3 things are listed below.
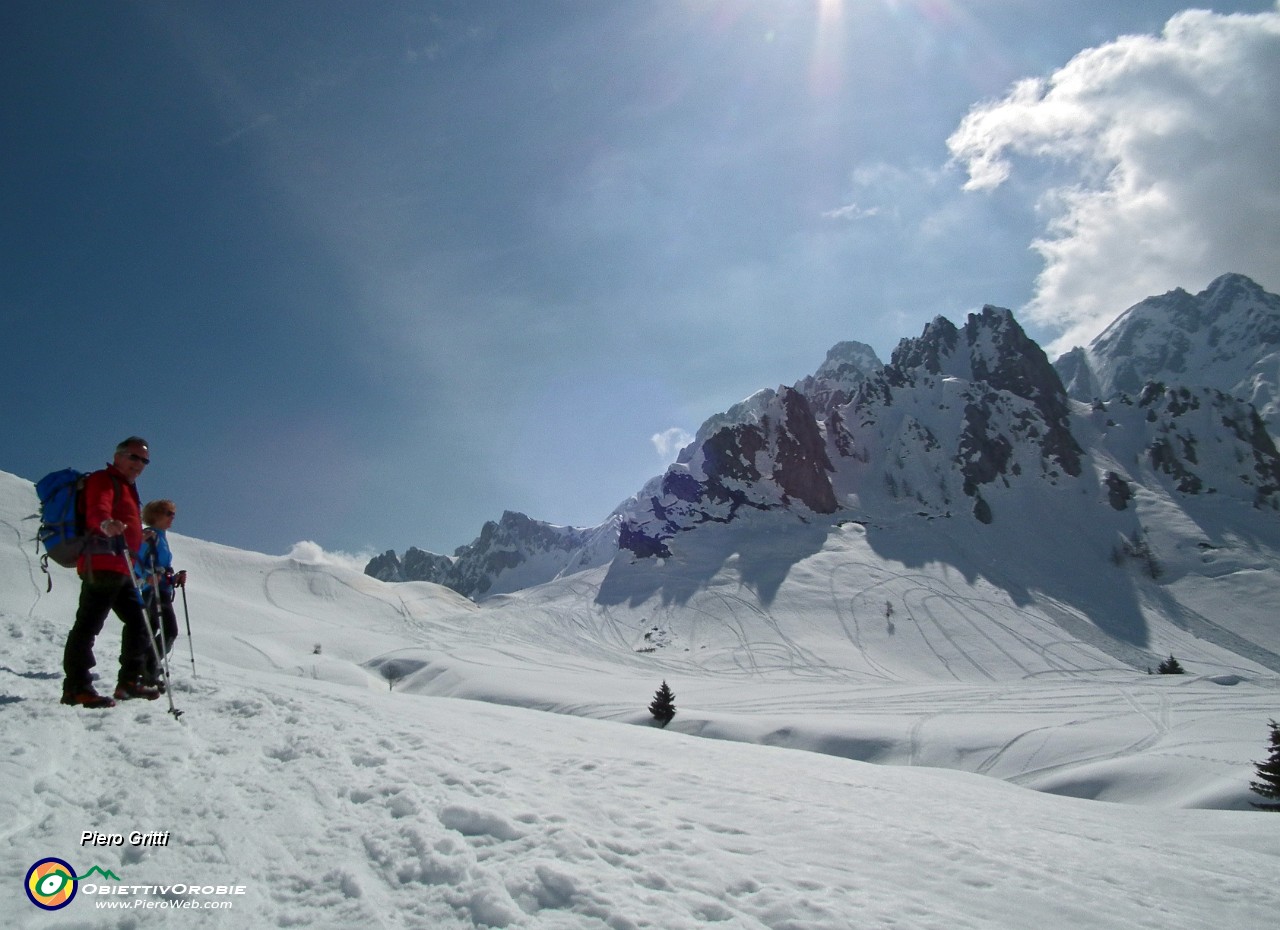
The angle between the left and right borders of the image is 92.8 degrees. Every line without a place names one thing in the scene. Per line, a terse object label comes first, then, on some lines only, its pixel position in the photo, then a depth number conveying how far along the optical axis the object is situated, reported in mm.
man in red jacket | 5781
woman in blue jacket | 7086
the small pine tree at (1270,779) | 16438
